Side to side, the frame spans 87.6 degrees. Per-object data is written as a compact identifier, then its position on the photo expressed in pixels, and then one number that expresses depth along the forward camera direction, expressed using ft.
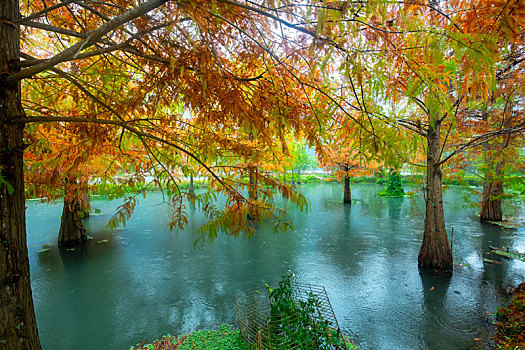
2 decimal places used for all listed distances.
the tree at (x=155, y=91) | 6.82
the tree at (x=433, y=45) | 4.91
